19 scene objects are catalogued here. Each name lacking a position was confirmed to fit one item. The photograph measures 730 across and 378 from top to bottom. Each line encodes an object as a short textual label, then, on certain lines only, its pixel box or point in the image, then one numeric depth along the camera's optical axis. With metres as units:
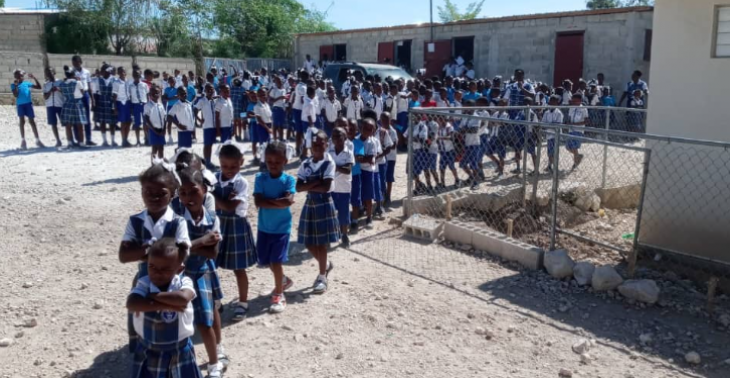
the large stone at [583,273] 4.96
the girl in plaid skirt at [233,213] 4.01
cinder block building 15.82
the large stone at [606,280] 4.81
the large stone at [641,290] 4.59
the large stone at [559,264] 5.08
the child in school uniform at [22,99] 11.01
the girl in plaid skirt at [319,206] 4.84
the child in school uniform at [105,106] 12.22
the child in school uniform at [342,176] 5.66
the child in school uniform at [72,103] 11.22
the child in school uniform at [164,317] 2.65
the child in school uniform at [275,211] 4.32
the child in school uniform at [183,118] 9.24
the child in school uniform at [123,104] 11.91
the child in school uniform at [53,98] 11.19
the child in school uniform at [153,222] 3.00
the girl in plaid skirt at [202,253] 3.32
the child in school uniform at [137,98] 12.03
